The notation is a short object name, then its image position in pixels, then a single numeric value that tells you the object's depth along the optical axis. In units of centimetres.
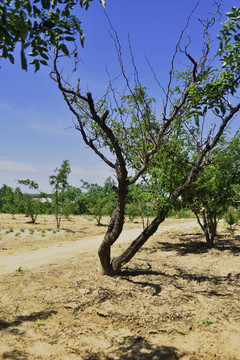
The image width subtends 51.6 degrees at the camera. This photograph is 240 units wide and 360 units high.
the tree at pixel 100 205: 2072
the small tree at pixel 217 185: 958
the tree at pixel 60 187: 1669
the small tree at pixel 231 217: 1683
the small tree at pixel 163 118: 398
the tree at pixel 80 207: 3497
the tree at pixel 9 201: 3005
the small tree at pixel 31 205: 1983
